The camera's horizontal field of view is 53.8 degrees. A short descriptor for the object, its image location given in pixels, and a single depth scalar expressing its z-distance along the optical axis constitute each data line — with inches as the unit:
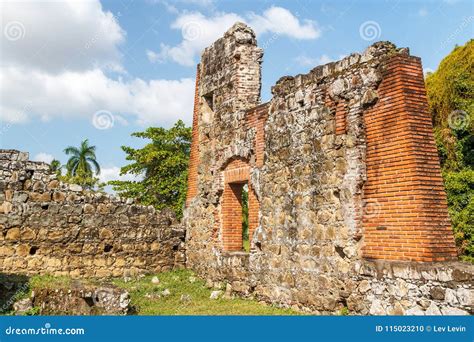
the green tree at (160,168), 1024.2
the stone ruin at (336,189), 241.0
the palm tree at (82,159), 1705.2
